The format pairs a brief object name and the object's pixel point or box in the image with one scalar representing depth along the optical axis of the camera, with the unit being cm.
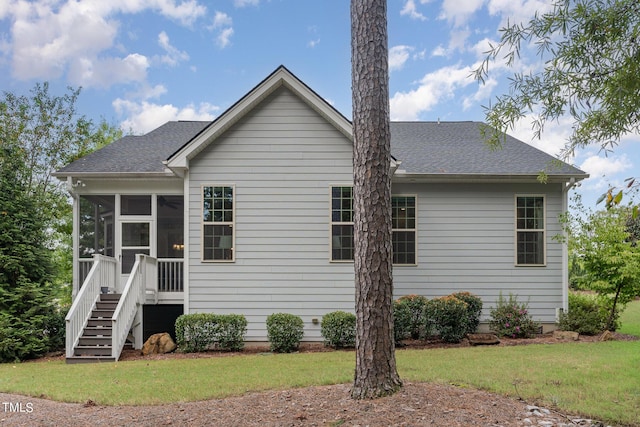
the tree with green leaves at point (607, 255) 1105
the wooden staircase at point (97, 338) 982
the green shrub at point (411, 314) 1070
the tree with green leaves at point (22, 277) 1059
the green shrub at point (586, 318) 1166
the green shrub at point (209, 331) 1049
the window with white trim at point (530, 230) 1225
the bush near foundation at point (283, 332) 1041
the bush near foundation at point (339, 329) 1045
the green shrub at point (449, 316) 1079
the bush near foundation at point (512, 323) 1159
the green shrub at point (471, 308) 1137
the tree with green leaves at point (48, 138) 1839
